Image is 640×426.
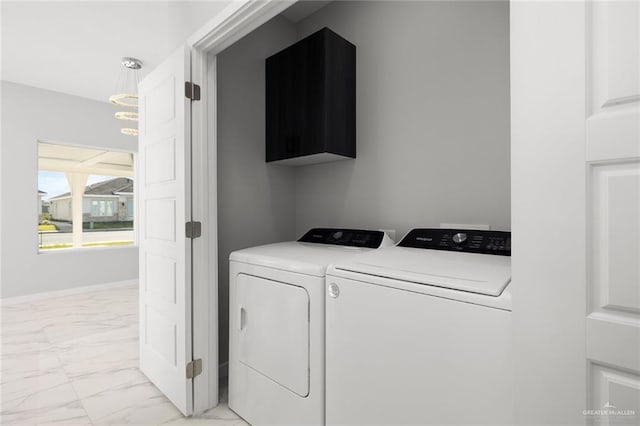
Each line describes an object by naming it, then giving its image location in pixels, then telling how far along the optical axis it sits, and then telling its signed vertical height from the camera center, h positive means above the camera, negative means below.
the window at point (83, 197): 4.53 +0.23
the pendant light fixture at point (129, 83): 3.18 +1.56
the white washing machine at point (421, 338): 0.92 -0.40
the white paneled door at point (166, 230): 1.79 -0.11
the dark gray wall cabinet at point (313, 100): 1.98 +0.71
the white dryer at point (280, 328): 1.41 -0.54
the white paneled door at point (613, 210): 0.64 +0.00
